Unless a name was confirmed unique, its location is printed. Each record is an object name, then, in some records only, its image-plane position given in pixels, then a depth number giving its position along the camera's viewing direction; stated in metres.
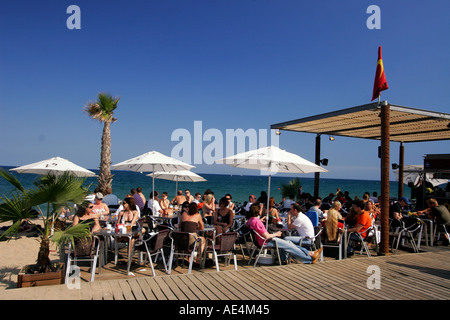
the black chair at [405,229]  7.07
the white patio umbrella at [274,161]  6.48
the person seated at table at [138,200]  9.12
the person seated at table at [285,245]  5.54
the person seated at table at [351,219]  6.74
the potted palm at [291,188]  15.54
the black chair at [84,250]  4.64
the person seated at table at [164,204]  10.06
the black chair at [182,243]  5.17
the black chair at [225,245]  5.27
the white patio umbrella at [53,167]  9.09
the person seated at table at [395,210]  7.98
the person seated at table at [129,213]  6.42
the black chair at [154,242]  5.09
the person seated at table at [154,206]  9.12
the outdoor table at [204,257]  5.39
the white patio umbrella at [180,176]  11.63
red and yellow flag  7.01
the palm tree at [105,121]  15.37
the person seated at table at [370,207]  7.88
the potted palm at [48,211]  4.16
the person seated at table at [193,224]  5.36
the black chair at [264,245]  5.51
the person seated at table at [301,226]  5.92
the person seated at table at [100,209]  7.43
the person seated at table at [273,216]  7.72
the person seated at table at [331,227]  6.09
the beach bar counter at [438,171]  12.76
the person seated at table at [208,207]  8.59
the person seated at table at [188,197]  10.71
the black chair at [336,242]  6.09
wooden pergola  6.59
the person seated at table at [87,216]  5.54
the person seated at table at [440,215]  7.83
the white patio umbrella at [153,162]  8.41
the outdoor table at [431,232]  7.80
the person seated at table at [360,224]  6.39
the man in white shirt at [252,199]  9.05
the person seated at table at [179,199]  10.97
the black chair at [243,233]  6.32
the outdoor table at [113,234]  5.06
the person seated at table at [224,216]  6.88
